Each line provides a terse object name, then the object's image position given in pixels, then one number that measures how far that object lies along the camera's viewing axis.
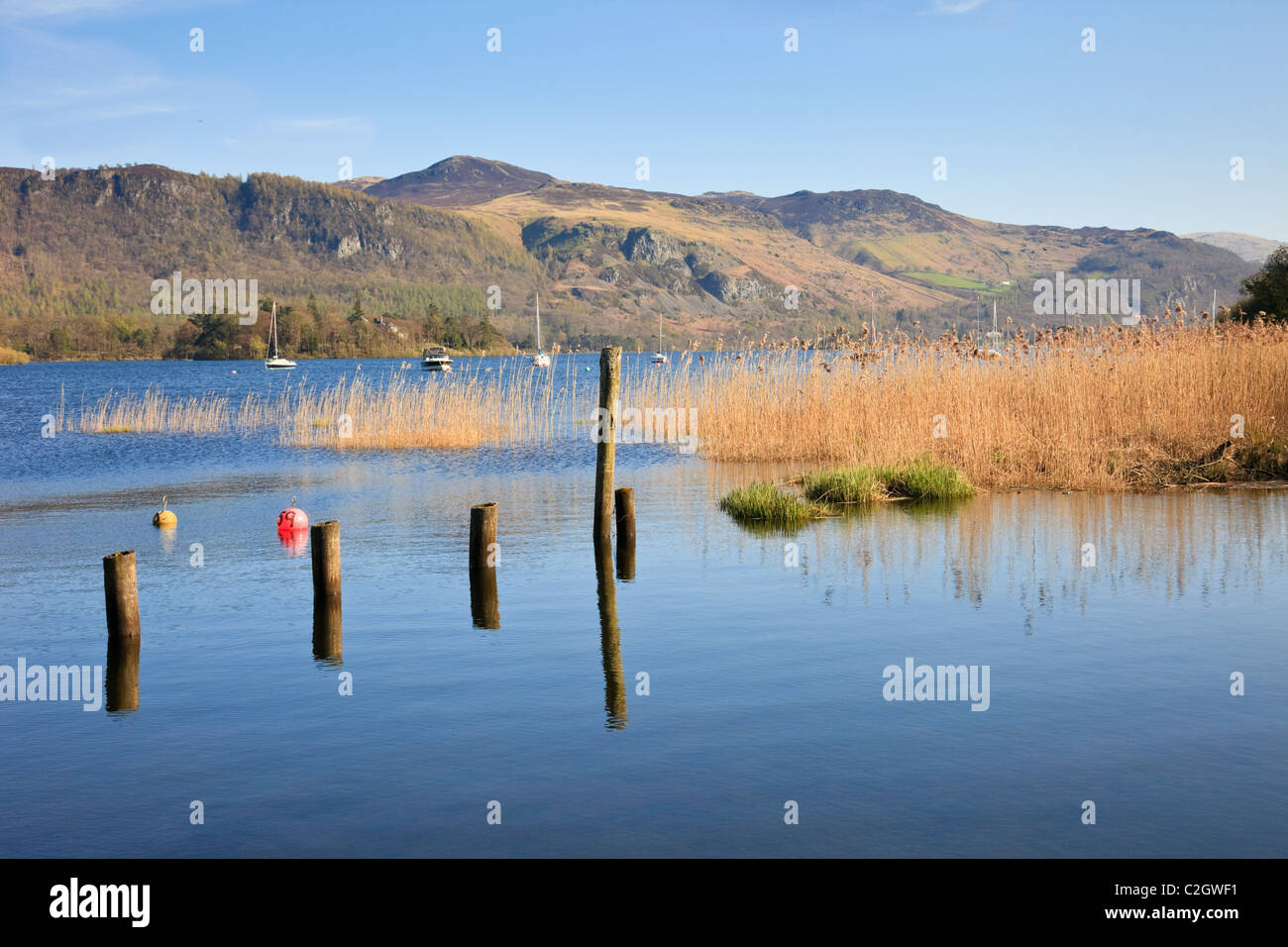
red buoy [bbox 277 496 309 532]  20.05
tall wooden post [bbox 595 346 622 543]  17.36
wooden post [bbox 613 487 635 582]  16.69
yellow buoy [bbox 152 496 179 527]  21.53
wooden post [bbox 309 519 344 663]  12.39
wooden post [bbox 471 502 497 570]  14.10
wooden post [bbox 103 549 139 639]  11.73
